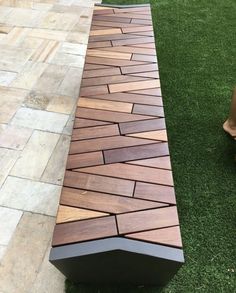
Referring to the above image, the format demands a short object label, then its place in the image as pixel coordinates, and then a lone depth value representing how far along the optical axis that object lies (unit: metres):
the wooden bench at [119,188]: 1.04
